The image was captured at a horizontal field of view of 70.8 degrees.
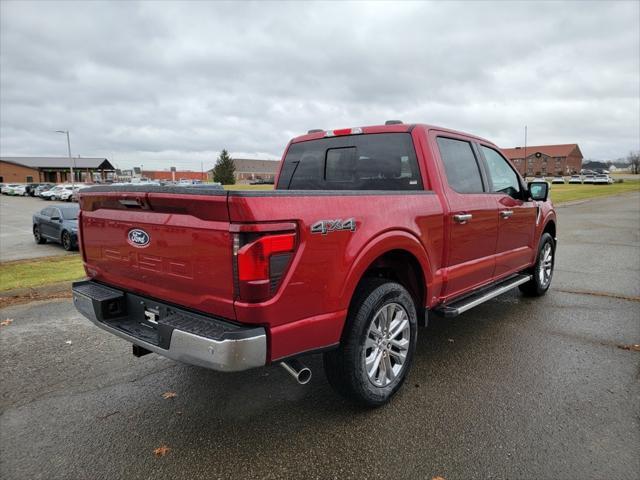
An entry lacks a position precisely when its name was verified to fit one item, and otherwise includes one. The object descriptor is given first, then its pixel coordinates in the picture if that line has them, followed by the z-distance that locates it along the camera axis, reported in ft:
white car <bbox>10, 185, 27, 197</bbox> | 197.67
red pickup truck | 7.78
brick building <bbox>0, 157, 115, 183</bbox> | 295.07
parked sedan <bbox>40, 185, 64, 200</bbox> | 156.22
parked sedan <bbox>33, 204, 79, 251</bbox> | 41.27
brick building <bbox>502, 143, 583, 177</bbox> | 389.80
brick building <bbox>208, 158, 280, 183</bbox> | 475.31
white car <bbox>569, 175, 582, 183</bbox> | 229.54
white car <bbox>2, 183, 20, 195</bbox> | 203.35
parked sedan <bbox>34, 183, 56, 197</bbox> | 181.78
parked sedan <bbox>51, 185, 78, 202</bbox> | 146.30
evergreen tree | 307.99
